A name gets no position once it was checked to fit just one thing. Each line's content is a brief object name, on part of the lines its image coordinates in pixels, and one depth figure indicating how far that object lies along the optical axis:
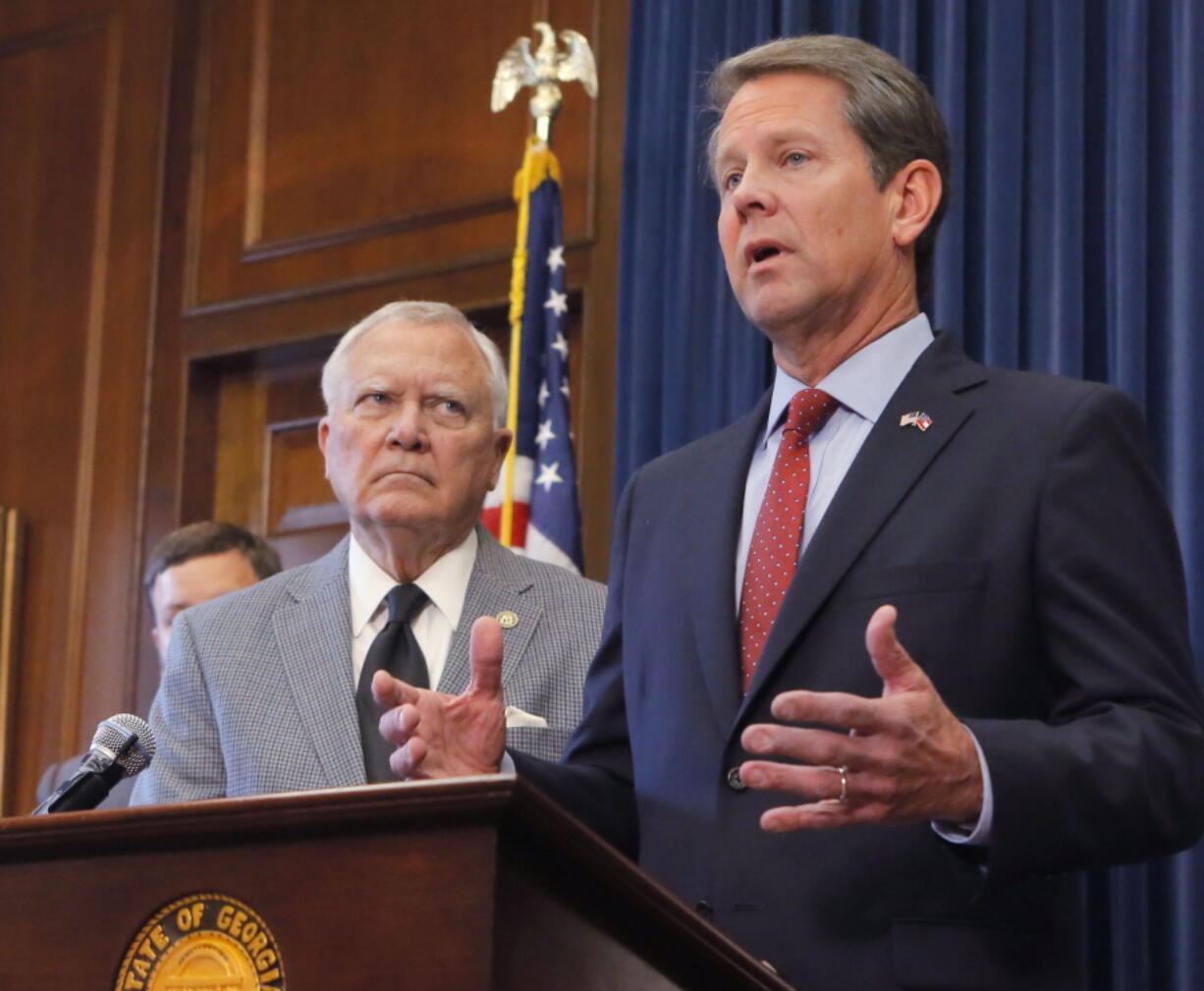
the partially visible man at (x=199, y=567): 3.43
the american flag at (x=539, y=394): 3.38
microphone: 2.08
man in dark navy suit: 2.05
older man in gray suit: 2.54
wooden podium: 1.80
